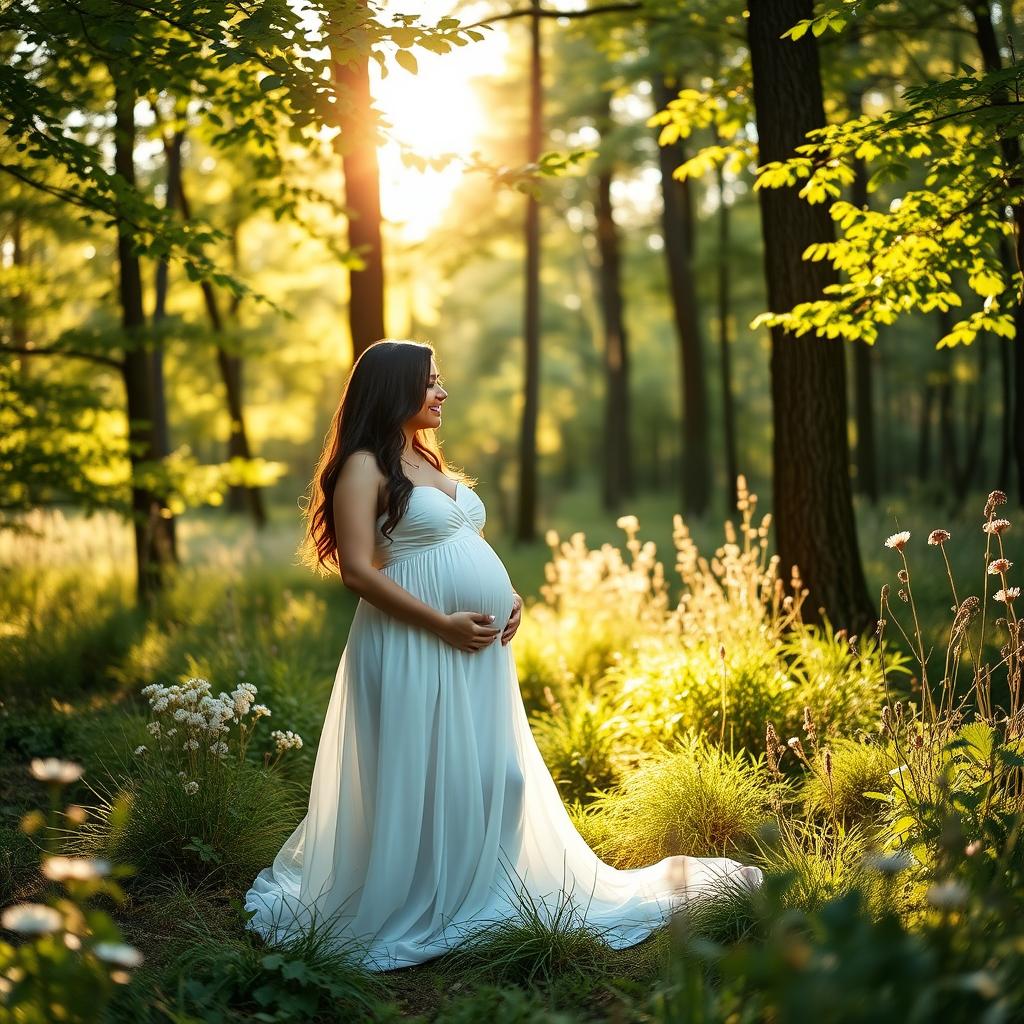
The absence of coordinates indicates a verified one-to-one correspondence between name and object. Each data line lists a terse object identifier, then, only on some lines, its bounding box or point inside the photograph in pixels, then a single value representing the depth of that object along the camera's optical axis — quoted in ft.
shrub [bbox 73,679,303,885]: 13.70
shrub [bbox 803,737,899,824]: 14.28
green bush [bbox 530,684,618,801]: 17.39
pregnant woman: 12.01
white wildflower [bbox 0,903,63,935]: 5.84
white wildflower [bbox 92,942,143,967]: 5.77
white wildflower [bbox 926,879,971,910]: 5.61
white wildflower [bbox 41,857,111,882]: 6.30
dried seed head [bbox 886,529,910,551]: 11.52
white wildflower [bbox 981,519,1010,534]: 11.23
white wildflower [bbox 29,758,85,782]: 6.50
